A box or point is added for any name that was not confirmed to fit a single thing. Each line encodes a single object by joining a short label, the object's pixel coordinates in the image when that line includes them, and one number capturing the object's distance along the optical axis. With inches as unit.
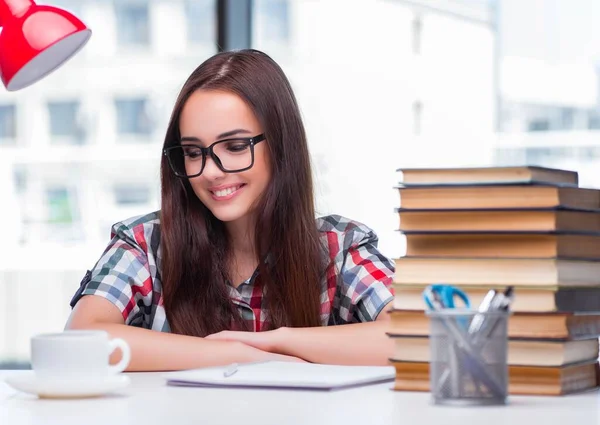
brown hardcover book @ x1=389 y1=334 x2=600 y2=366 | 64.1
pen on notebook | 69.8
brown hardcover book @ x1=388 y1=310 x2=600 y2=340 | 64.0
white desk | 59.5
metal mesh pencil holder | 61.5
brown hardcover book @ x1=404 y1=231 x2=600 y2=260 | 64.6
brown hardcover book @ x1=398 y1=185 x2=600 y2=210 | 64.9
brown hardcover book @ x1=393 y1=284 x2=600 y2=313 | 63.9
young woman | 97.4
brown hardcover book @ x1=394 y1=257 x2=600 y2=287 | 64.0
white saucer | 66.6
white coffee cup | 67.5
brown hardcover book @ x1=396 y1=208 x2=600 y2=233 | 64.7
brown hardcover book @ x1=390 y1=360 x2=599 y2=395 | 64.6
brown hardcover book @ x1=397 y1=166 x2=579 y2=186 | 64.8
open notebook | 67.8
